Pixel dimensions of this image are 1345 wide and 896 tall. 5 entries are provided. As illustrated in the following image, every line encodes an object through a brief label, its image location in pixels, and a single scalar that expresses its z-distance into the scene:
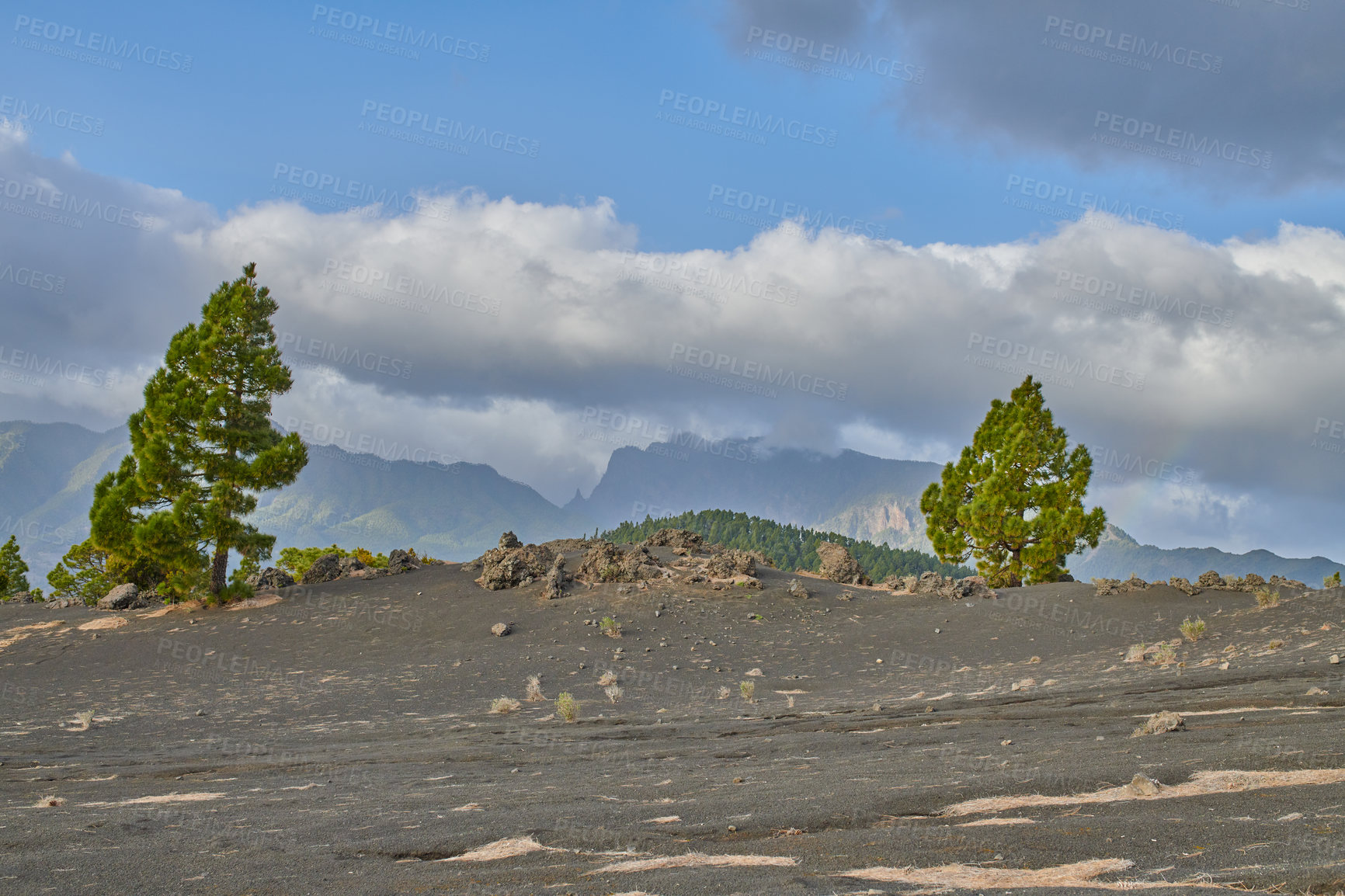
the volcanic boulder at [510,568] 34.44
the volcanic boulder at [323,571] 37.97
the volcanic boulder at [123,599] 35.00
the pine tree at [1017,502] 40.38
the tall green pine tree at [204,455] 33.34
